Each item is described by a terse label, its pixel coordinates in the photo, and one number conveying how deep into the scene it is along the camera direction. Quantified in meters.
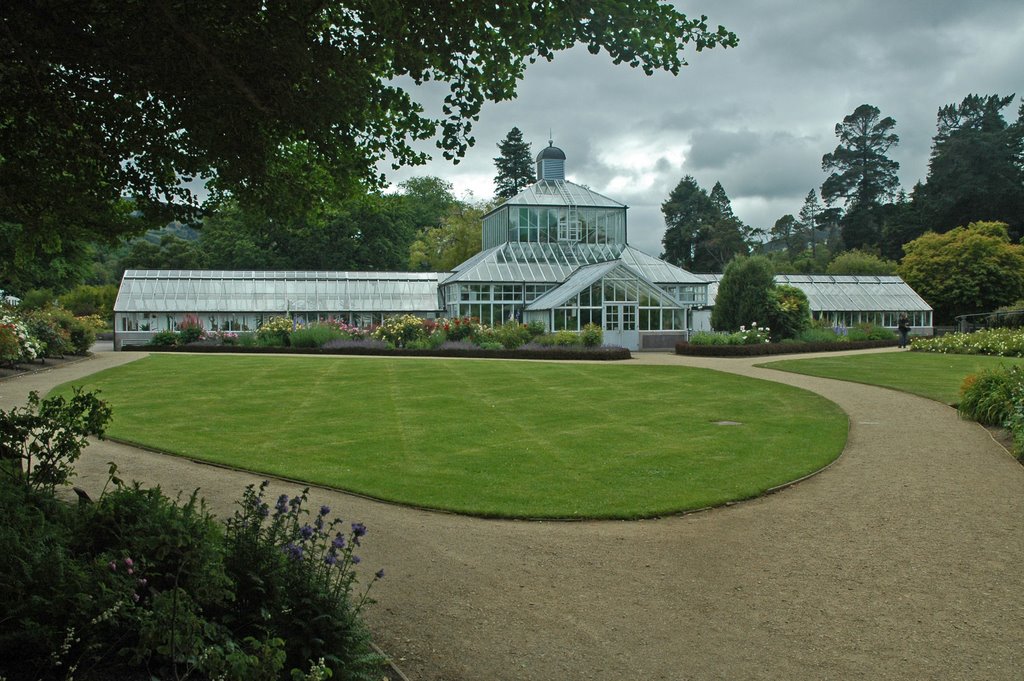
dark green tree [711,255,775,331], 33.25
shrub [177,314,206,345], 33.75
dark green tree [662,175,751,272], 70.06
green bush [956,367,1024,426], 12.07
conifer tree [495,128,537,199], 69.81
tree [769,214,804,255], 85.38
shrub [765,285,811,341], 33.25
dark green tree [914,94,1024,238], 59.47
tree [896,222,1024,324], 46.97
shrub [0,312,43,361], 20.62
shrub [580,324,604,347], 30.81
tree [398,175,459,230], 71.12
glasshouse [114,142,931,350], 35.66
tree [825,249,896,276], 53.28
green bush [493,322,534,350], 30.39
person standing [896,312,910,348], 34.41
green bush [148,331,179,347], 33.03
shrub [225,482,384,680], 3.77
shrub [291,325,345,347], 31.92
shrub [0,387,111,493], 5.68
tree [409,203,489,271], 56.59
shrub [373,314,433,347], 31.34
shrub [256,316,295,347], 32.66
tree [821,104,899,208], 70.06
